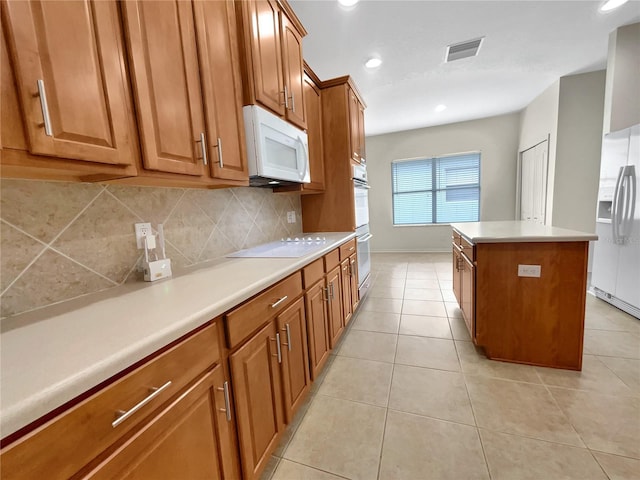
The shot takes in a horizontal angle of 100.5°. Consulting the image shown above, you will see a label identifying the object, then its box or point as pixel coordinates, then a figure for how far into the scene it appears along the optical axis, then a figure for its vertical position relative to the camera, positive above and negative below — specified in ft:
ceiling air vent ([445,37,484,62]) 8.64 +5.11
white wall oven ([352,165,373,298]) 9.20 -0.59
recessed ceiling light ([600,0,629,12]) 7.09 +5.09
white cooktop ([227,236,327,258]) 5.43 -0.85
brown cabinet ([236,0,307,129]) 4.79 +3.16
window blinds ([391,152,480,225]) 17.60 +0.95
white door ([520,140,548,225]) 13.21 +0.81
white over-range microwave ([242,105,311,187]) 4.87 +1.29
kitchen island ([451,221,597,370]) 5.58 -2.10
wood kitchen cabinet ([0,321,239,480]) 1.56 -1.51
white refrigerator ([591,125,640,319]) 7.73 -0.92
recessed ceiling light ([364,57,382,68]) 9.20 +5.06
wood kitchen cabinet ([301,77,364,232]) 8.44 +1.66
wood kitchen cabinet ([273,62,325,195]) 7.41 +2.23
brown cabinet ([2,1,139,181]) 2.11 +1.18
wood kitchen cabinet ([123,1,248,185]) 3.15 +1.79
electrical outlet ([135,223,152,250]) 4.03 -0.20
